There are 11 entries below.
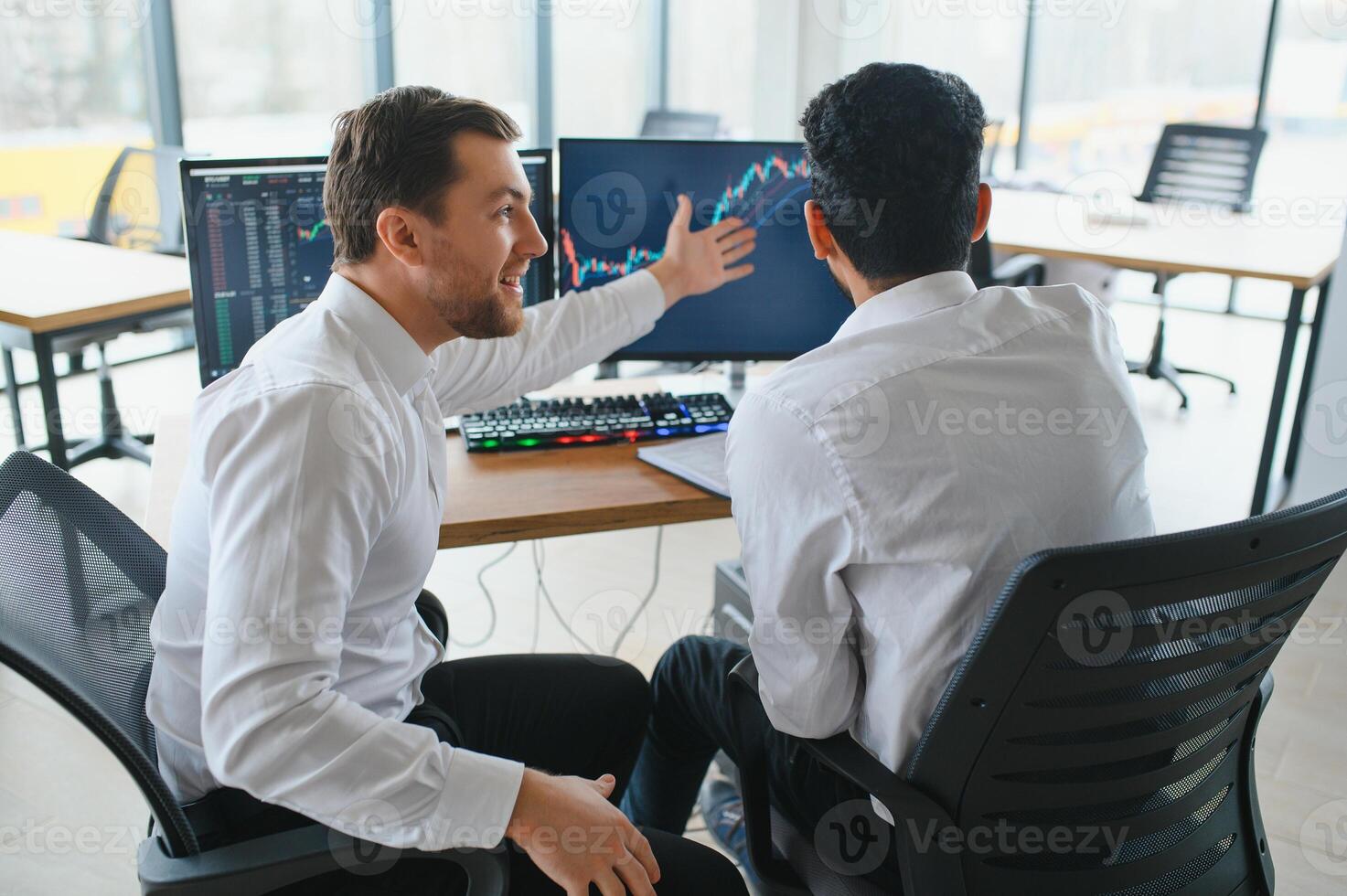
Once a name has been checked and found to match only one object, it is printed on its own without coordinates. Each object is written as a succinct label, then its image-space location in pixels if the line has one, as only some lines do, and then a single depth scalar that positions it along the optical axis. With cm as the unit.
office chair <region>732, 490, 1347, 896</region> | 93
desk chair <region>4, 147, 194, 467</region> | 367
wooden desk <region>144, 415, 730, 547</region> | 161
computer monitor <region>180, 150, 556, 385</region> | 175
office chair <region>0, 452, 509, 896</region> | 97
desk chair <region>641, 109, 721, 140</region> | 517
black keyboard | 187
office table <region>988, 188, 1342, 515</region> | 326
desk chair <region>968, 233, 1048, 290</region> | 323
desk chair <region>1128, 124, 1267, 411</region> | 452
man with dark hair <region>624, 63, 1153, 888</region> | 109
